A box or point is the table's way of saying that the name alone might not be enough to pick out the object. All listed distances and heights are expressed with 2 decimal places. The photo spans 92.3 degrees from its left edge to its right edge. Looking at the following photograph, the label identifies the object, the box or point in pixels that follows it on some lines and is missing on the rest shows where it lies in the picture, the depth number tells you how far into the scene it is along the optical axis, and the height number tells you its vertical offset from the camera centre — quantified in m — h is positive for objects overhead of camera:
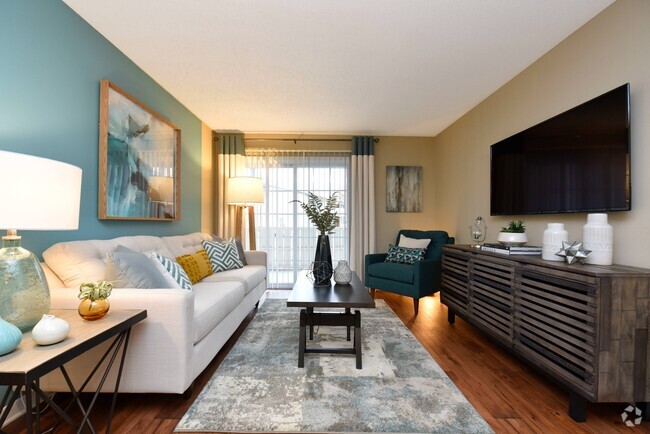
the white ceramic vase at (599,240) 1.82 -0.11
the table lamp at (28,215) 1.14 +0.01
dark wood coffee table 2.03 -0.56
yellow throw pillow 2.83 -0.45
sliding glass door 4.93 +0.37
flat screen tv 1.85 +0.43
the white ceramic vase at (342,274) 2.59 -0.46
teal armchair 3.48 -0.63
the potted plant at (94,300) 1.40 -0.38
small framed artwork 5.01 +0.50
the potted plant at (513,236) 2.50 -0.13
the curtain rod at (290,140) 4.91 +1.25
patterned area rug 1.56 -1.02
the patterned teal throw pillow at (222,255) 3.36 -0.41
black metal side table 0.98 -0.48
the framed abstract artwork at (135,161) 2.37 +0.52
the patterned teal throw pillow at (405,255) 3.92 -0.45
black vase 2.64 -0.39
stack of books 2.35 -0.23
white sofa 1.65 -0.61
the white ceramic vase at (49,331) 1.14 -0.42
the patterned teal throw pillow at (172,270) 2.14 -0.37
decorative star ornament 1.86 -0.19
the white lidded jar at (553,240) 2.05 -0.13
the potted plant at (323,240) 2.65 -0.18
